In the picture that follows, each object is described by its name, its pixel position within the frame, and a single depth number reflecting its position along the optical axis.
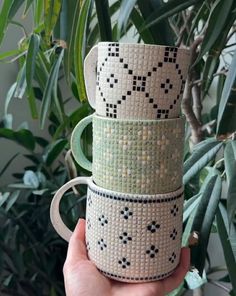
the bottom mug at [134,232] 0.41
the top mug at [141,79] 0.39
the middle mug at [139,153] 0.40
